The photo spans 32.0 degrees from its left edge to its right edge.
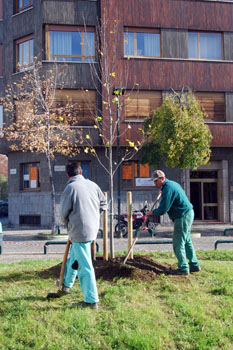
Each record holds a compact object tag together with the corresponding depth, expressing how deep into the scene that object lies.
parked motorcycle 16.31
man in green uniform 6.51
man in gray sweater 5.05
